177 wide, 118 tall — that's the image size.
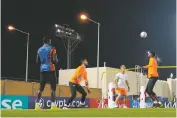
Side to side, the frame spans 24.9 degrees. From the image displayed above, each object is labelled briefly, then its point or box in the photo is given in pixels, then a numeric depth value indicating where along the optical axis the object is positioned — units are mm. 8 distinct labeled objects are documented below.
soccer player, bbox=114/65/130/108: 17156
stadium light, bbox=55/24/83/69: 41469
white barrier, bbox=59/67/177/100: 35250
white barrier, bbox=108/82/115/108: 20025
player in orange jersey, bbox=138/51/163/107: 13914
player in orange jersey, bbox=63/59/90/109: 13828
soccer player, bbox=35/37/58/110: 10852
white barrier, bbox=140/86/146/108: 21969
